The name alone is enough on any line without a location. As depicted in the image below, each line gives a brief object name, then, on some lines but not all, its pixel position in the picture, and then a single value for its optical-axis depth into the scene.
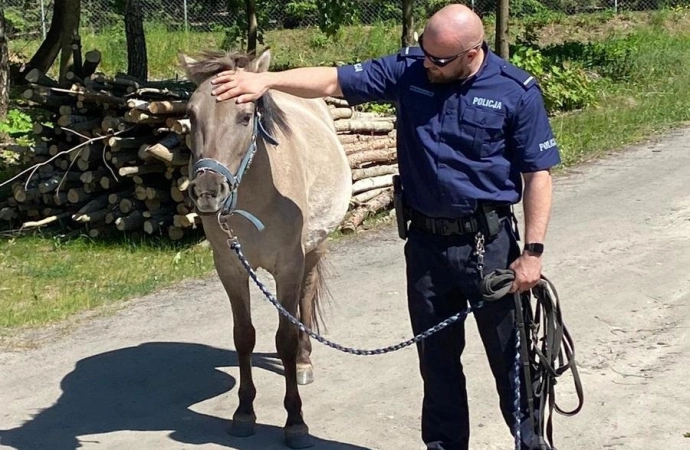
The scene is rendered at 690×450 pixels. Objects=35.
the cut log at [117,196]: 9.71
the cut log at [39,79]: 10.35
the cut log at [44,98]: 10.14
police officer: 4.08
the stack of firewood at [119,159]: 9.19
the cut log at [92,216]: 9.74
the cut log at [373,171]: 10.37
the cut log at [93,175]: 9.79
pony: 4.56
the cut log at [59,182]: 10.02
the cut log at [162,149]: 8.80
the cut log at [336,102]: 10.44
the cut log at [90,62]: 10.62
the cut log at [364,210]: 9.86
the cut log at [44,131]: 10.35
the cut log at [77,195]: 9.97
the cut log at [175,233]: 9.40
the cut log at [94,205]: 9.85
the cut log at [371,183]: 10.23
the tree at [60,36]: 15.14
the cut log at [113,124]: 9.38
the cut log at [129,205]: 9.62
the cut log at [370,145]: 10.48
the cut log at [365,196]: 10.16
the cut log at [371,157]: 10.39
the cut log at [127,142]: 9.30
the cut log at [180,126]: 8.62
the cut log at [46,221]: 10.17
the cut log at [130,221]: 9.52
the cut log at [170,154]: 8.80
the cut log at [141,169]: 9.26
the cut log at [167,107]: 8.70
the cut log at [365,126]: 10.56
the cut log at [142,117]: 8.98
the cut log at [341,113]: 10.52
